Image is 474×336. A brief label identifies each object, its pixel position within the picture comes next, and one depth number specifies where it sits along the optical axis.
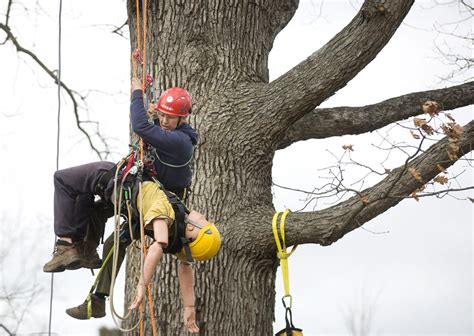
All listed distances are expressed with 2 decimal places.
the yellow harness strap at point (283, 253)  15.05
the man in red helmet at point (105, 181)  13.50
